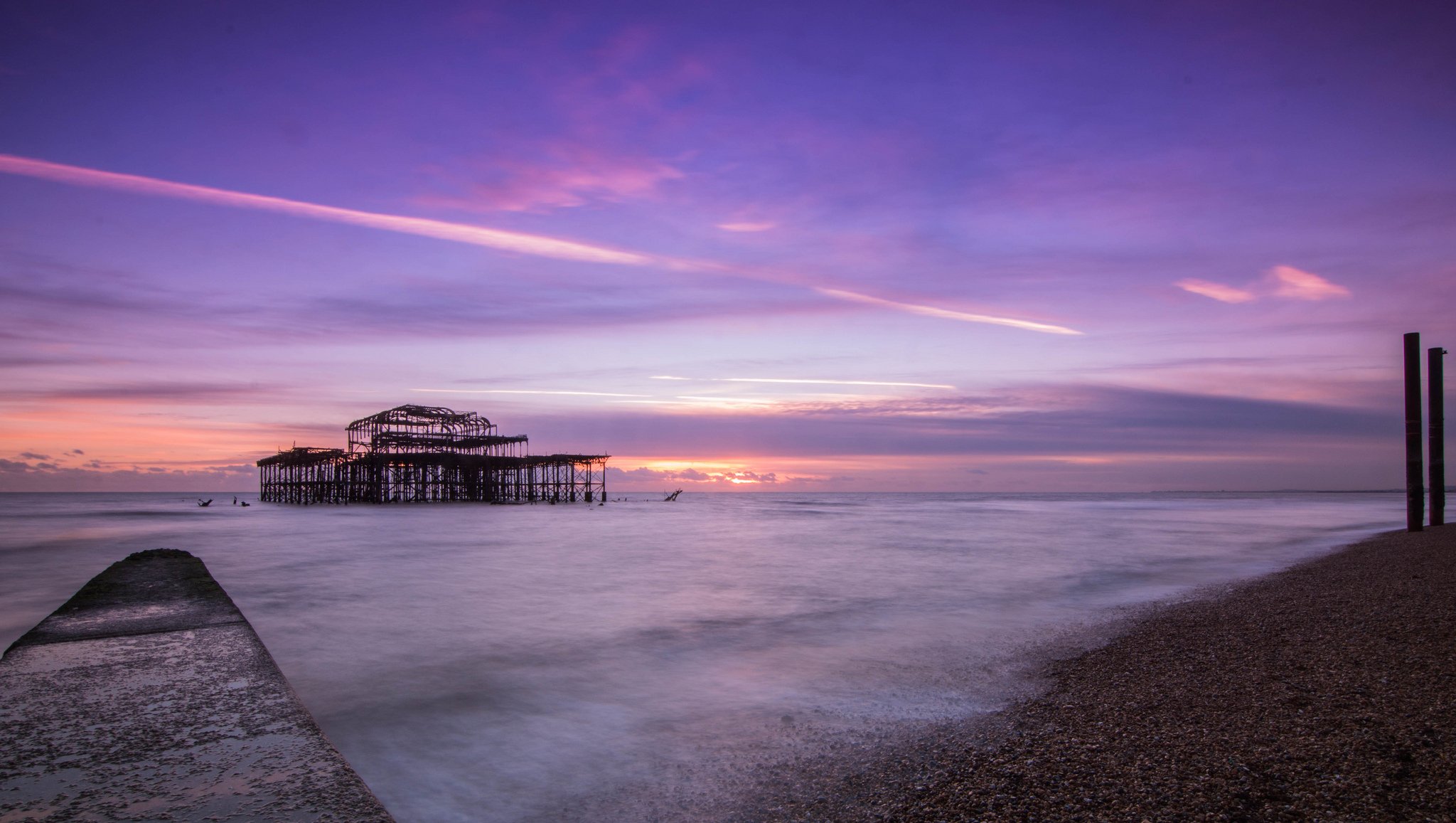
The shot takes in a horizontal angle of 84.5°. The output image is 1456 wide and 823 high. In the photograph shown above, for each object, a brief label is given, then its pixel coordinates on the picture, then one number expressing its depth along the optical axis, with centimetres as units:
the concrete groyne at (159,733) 319
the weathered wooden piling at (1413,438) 1781
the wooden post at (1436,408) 1872
